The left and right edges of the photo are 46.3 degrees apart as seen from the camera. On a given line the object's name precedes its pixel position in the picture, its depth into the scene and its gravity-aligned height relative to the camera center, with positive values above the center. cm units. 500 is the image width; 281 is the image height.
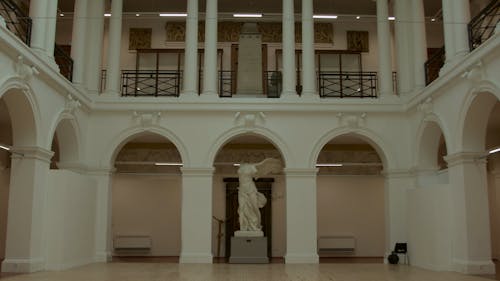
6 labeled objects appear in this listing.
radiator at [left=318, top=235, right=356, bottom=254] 1953 -84
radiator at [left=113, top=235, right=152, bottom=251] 1934 -80
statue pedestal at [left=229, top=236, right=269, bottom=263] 1473 -76
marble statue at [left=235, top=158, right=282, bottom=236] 1520 +44
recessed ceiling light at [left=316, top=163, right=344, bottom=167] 1951 +179
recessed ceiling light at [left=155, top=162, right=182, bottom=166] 1914 +179
